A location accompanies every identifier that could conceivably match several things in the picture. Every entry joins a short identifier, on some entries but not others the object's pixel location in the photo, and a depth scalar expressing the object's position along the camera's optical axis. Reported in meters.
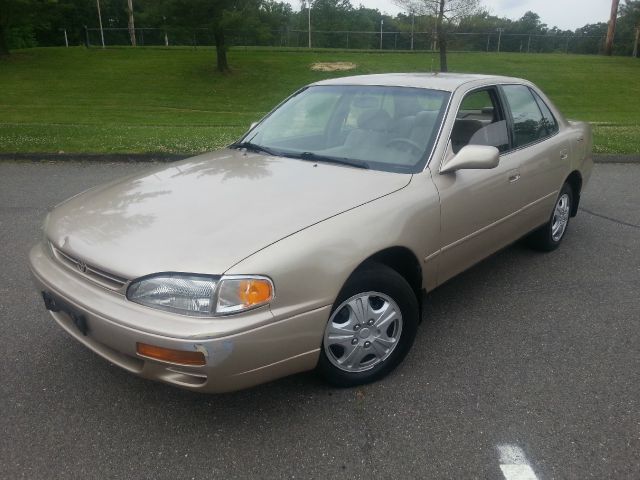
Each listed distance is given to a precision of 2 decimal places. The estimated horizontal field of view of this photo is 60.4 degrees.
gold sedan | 2.27
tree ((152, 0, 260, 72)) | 25.86
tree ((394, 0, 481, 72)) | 28.48
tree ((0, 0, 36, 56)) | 27.03
